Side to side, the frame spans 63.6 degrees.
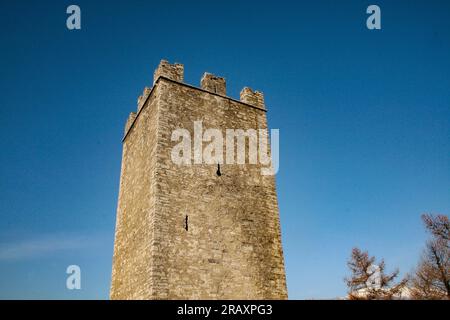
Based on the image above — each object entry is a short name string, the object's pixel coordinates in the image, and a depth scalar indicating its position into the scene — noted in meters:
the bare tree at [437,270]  24.53
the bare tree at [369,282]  28.97
